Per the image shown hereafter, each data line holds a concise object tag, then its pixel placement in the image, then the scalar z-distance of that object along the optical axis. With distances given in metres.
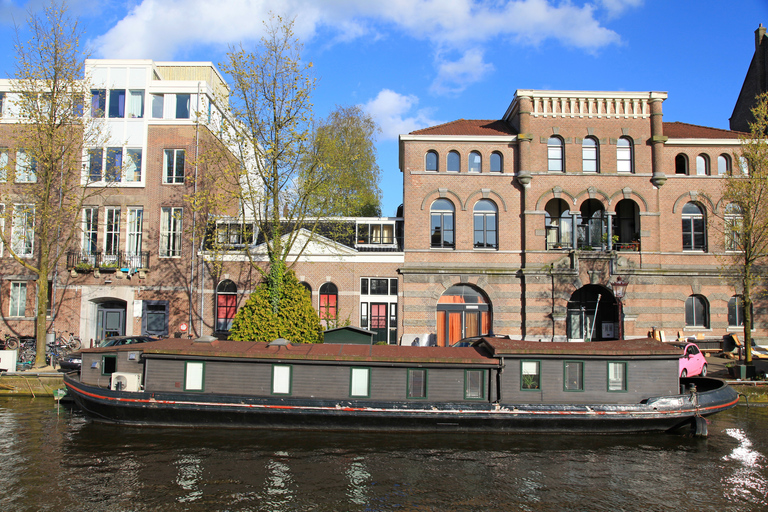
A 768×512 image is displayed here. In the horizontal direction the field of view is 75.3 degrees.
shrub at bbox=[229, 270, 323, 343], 20.56
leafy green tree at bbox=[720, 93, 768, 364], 22.64
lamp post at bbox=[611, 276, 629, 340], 25.31
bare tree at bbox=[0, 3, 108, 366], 22.41
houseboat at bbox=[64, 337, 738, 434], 15.73
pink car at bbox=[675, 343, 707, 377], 20.50
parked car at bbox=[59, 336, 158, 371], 20.83
